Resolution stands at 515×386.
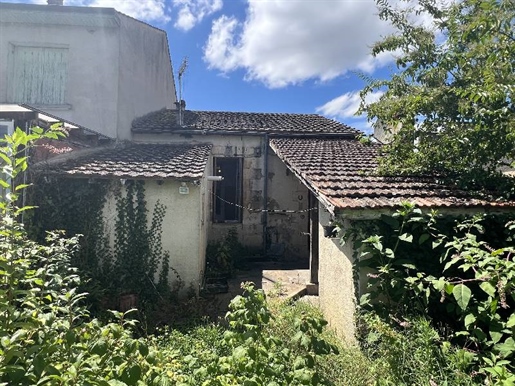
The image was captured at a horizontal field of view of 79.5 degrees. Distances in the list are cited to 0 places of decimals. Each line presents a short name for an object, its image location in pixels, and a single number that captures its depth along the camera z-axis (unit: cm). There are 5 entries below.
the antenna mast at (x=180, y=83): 1302
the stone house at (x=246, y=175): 1203
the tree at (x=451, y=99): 541
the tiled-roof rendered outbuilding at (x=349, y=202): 495
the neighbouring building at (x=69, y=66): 1042
